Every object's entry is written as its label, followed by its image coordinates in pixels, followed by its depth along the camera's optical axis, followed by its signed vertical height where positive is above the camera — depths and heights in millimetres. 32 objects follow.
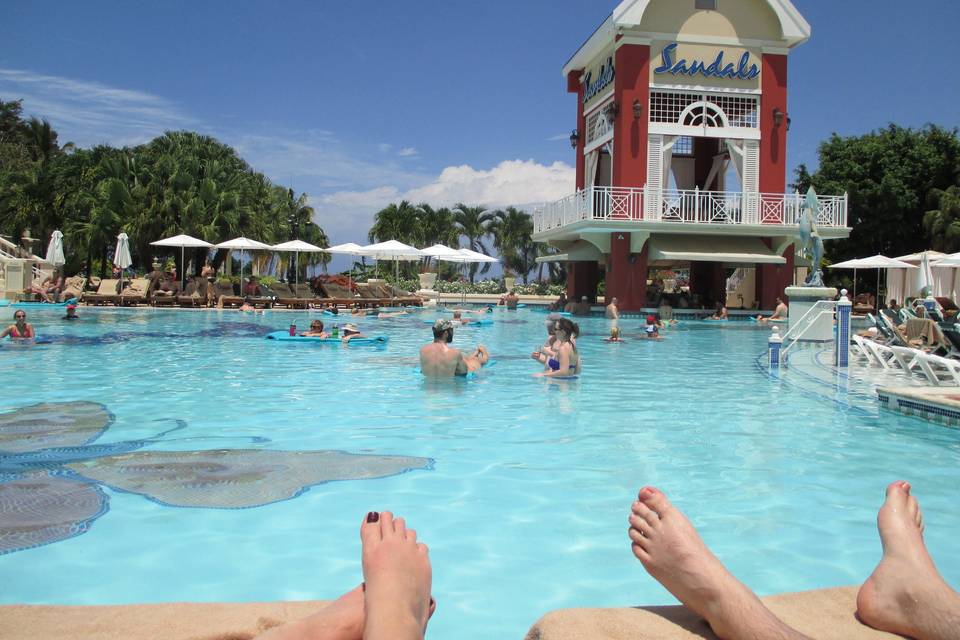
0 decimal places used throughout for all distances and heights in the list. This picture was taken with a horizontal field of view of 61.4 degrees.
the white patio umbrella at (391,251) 29094 +1620
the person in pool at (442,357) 9508 -716
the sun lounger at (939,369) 8578 -717
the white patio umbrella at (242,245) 27838 +1685
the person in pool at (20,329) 13375 -665
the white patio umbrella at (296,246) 28350 +1681
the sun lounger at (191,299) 25203 -213
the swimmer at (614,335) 15677 -687
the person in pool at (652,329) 16797 -594
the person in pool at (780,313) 23828 -305
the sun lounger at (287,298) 25859 -135
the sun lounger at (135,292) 25156 -31
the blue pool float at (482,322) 21859 -670
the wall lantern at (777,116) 25203 +5818
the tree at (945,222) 29609 +3151
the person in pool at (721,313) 24656 -353
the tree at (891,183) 33281 +5109
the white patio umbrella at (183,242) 27266 +1692
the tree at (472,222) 52875 +4913
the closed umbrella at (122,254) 26797 +1226
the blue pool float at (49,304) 25005 -455
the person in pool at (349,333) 14517 -690
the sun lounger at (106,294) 25247 -110
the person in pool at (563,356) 9938 -709
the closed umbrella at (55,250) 28031 +1381
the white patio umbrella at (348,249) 29219 +1675
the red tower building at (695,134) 24375 +5183
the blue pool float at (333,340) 14398 -816
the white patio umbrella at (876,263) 24141 +1282
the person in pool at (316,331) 14810 -684
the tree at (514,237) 53062 +4002
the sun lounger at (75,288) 25953 +70
